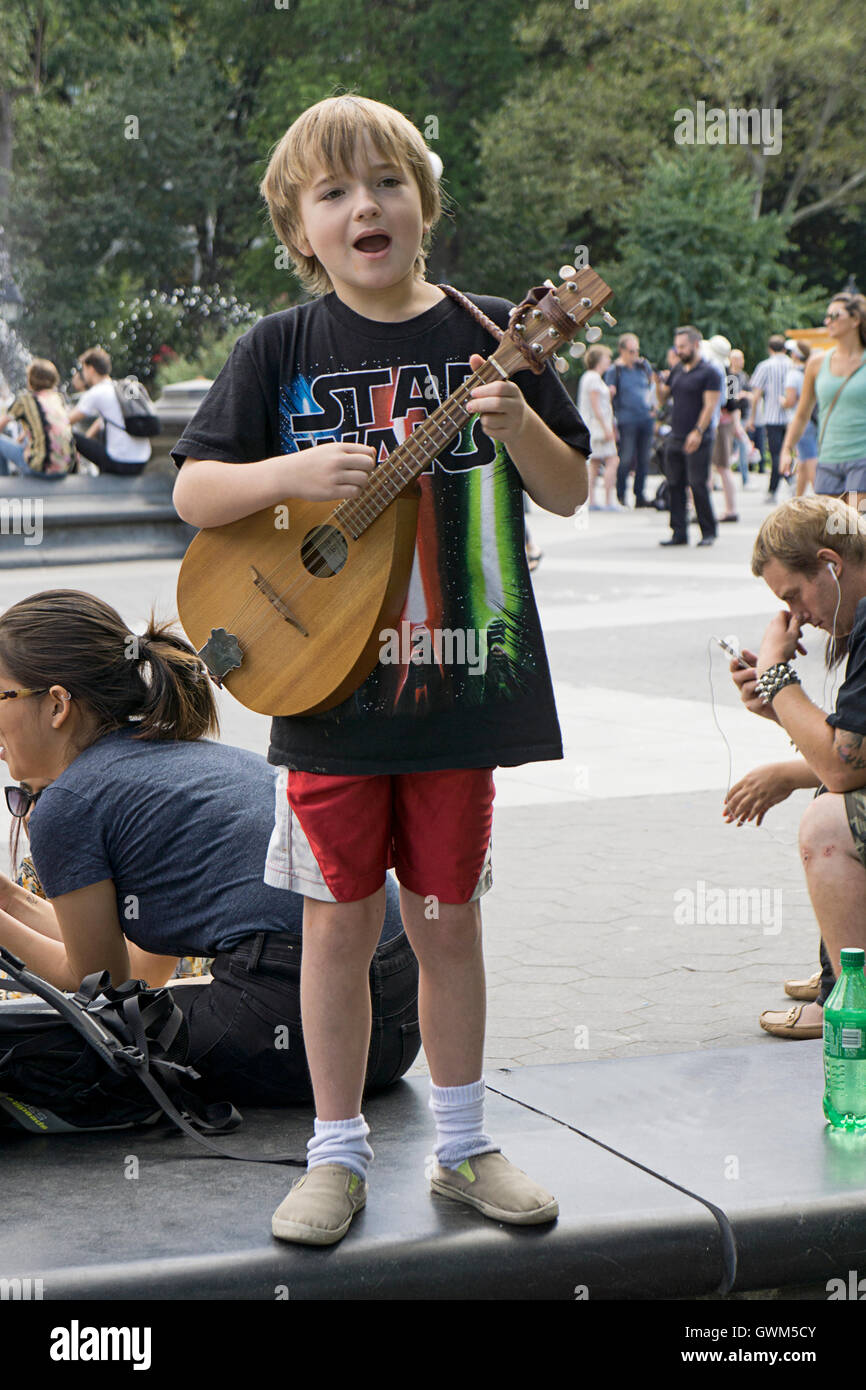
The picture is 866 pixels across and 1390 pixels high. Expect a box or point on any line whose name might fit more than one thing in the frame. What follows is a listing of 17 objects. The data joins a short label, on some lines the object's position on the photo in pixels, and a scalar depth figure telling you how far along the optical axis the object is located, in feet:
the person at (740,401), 70.33
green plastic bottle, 10.57
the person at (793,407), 46.01
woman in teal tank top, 31.68
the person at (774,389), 71.26
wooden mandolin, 8.55
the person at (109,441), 51.52
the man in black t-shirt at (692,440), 50.14
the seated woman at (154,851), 10.61
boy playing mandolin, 8.98
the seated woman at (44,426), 50.80
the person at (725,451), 59.82
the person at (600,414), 63.87
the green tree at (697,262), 120.78
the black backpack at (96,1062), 10.09
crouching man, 11.75
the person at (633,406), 66.85
